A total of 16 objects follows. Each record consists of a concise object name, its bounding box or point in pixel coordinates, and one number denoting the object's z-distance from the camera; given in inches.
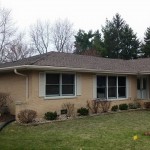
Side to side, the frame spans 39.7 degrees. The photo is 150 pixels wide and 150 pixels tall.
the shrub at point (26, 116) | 357.4
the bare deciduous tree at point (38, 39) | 1322.0
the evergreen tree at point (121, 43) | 1216.4
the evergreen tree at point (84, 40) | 1392.8
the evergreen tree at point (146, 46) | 1162.2
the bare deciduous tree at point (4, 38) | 1041.2
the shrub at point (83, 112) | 428.3
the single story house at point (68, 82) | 403.2
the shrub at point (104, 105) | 470.5
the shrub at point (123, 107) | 498.0
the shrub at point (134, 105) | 522.8
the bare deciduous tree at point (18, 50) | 1136.0
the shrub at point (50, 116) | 383.1
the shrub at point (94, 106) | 462.1
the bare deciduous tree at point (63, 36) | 1343.7
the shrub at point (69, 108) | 422.0
